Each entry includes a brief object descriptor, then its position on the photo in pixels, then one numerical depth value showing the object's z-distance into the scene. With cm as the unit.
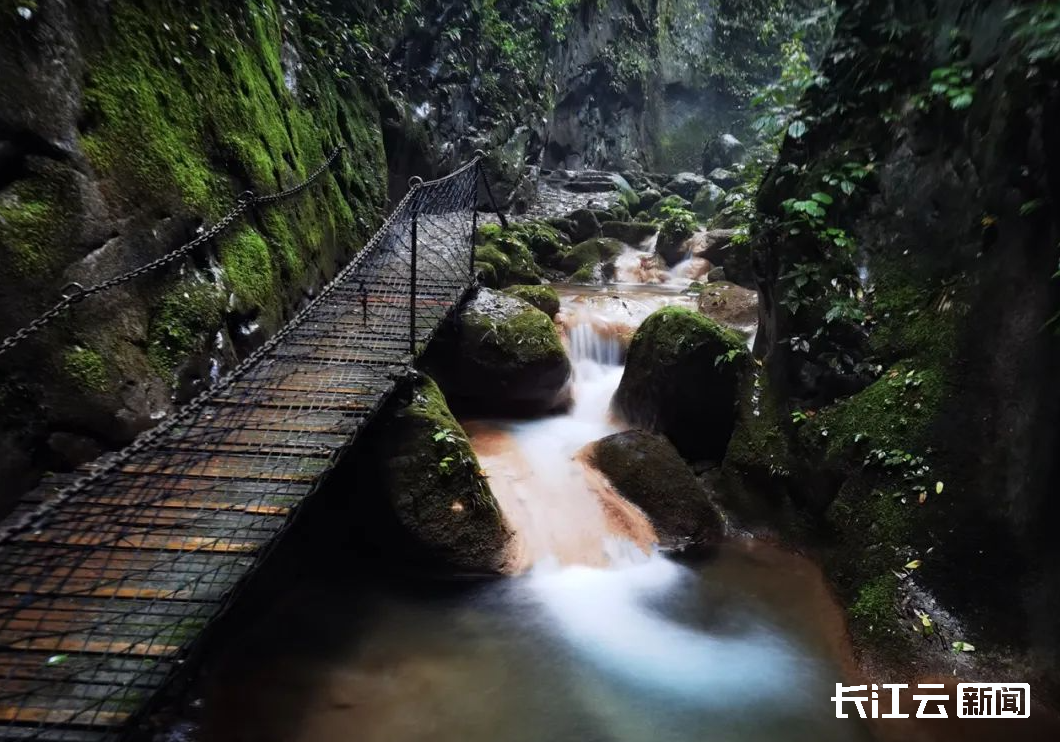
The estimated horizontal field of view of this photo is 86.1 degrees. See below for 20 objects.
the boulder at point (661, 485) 536
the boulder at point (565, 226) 1537
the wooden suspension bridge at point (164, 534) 222
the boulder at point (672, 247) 1468
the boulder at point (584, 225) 1554
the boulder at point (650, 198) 2023
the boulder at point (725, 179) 2189
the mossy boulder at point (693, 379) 610
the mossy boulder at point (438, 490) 454
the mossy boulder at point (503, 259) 950
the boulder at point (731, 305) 923
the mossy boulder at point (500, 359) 687
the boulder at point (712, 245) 1362
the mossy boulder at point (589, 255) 1344
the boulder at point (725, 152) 2419
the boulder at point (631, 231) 1565
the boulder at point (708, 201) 1902
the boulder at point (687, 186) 2178
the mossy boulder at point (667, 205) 1866
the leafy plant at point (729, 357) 592
